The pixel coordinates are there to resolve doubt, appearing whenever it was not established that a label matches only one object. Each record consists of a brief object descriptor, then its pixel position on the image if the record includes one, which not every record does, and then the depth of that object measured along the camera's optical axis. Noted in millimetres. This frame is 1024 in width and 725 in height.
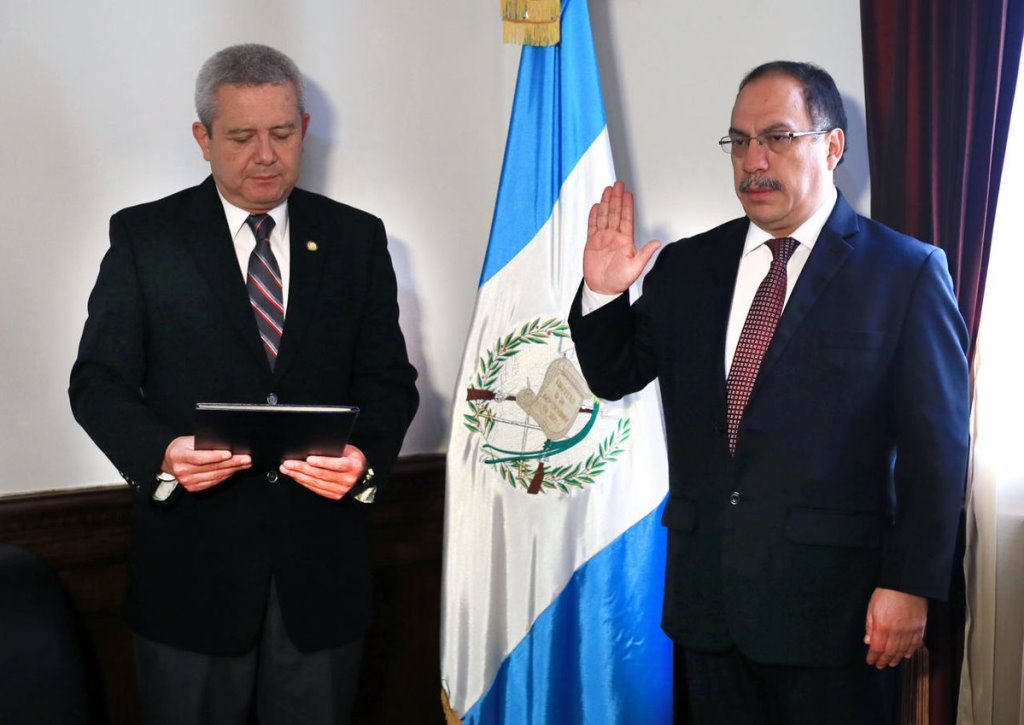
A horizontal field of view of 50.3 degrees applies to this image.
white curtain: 2367
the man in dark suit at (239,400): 2074
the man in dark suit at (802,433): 1928
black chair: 1941
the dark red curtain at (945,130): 2387
